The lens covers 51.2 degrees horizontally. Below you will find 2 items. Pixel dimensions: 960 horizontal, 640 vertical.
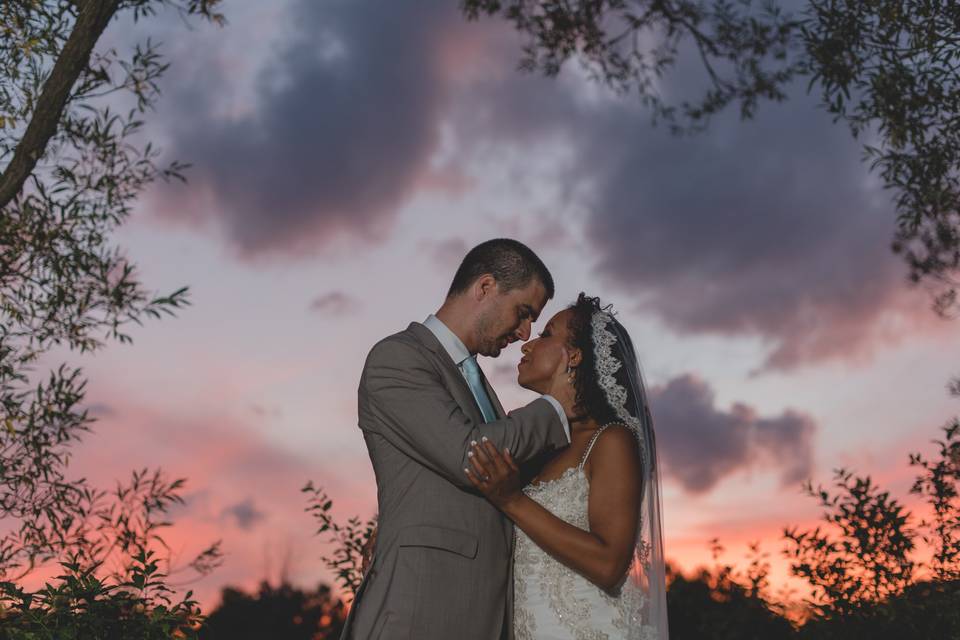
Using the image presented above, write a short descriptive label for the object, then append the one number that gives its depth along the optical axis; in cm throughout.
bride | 459
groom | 396
